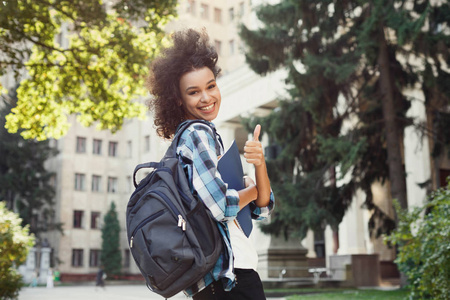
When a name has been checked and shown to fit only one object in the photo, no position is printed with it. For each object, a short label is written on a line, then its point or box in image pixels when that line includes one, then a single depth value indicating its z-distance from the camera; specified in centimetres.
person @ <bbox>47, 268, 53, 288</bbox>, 3788
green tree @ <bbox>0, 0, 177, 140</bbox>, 1206
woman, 213
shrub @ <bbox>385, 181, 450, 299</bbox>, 764
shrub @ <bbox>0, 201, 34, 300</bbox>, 1208
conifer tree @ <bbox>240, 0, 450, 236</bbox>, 1484
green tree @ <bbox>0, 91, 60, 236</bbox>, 4978
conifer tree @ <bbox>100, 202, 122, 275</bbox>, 5252
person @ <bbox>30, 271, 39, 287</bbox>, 3888
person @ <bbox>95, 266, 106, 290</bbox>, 3094
